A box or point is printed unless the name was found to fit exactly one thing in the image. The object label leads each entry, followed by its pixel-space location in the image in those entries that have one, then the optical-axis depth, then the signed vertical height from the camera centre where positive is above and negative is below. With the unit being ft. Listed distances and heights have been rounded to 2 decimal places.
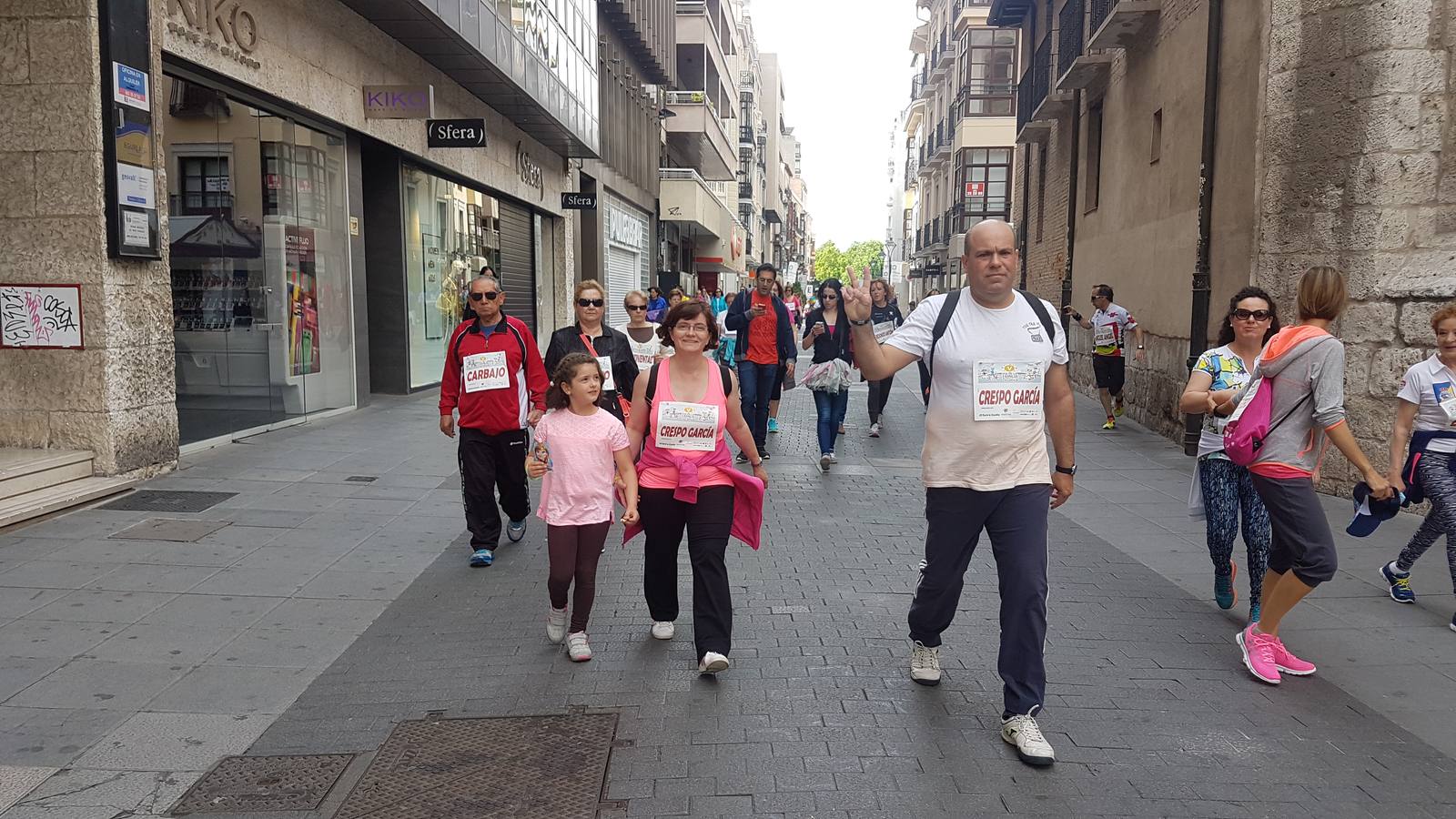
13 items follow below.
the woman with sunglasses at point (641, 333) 25.25 -0.84
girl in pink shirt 15.78 -2.58
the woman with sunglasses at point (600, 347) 21.66 -0.97
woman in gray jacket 14.90 -2.10
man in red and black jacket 21.16 -1.97
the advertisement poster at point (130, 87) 25.93 +4.96
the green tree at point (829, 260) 551.18 +19.53
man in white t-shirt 12.67 -1.43
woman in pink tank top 14.99 -2.37
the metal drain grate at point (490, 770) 11.14 -5.13
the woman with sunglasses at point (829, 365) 34.60 -2.14
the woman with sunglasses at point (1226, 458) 17.37 -2.37
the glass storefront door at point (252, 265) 33.17 +1.01
